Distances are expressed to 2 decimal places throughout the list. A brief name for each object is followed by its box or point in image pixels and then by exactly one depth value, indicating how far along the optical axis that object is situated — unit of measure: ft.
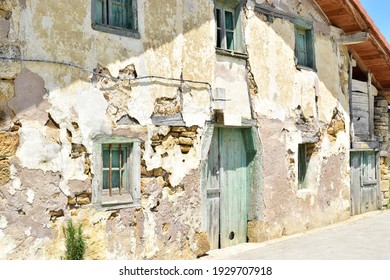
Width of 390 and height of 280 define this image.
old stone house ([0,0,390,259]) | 19.81
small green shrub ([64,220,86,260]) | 20.52
